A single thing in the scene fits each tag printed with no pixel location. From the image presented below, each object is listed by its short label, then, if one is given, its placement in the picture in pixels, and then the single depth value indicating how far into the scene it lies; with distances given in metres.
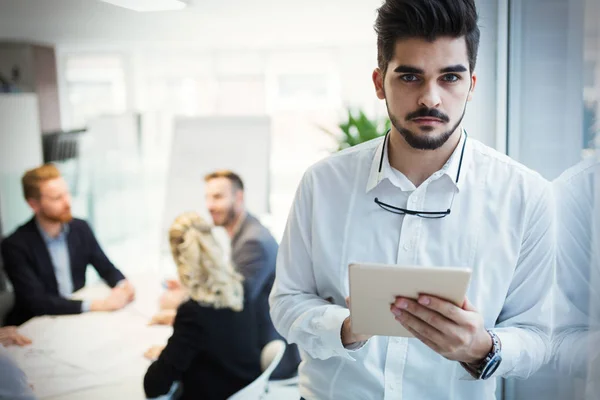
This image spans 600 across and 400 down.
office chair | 2.55
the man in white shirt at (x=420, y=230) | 1.21
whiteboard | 2.54
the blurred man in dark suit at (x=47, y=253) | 2.37
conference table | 2.46
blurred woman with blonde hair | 2.51
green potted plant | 2.38
